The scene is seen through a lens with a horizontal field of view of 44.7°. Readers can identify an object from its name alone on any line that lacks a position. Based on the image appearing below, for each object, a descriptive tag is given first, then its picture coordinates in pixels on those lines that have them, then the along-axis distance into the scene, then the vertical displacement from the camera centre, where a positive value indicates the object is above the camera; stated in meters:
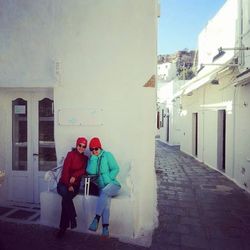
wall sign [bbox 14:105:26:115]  7.26 +0.29
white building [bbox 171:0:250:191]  9.55 +1.05
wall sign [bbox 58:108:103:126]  6.27 +0.09
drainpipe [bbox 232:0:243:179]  9.56 +2.21
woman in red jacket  5.49 -1.11
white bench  5.57 -1.69
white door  7.18 -0.56
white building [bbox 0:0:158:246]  6.11 +1.08
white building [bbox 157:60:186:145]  24.61 +1.40
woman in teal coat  5.57 -0.90
